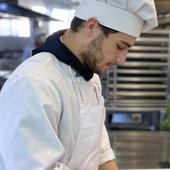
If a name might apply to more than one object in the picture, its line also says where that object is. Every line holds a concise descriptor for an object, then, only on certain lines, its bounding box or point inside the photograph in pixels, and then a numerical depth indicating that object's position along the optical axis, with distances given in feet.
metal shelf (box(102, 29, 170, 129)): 11.63
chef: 5.35
